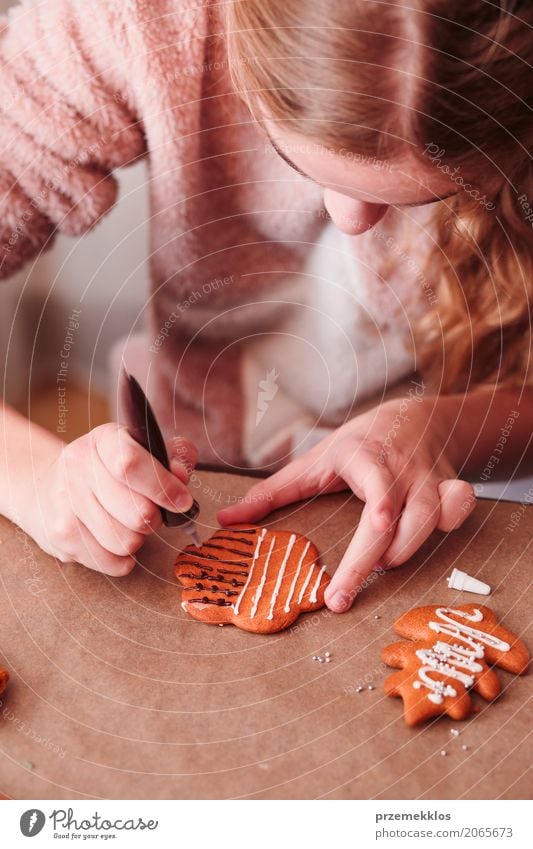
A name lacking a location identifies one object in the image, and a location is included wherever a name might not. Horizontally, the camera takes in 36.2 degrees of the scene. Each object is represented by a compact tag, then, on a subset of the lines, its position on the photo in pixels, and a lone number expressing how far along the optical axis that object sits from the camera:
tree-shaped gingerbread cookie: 0.66
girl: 0.73
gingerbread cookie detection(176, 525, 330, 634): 0.75
